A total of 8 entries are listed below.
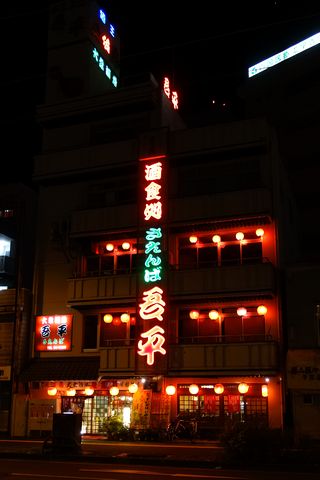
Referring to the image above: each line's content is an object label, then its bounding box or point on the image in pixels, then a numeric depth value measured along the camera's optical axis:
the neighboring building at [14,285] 30.00
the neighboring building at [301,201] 25.19
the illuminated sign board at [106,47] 36.78
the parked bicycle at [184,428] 26.08
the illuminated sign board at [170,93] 33.78
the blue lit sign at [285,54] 49.84
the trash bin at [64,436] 20.02
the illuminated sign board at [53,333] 30.05
